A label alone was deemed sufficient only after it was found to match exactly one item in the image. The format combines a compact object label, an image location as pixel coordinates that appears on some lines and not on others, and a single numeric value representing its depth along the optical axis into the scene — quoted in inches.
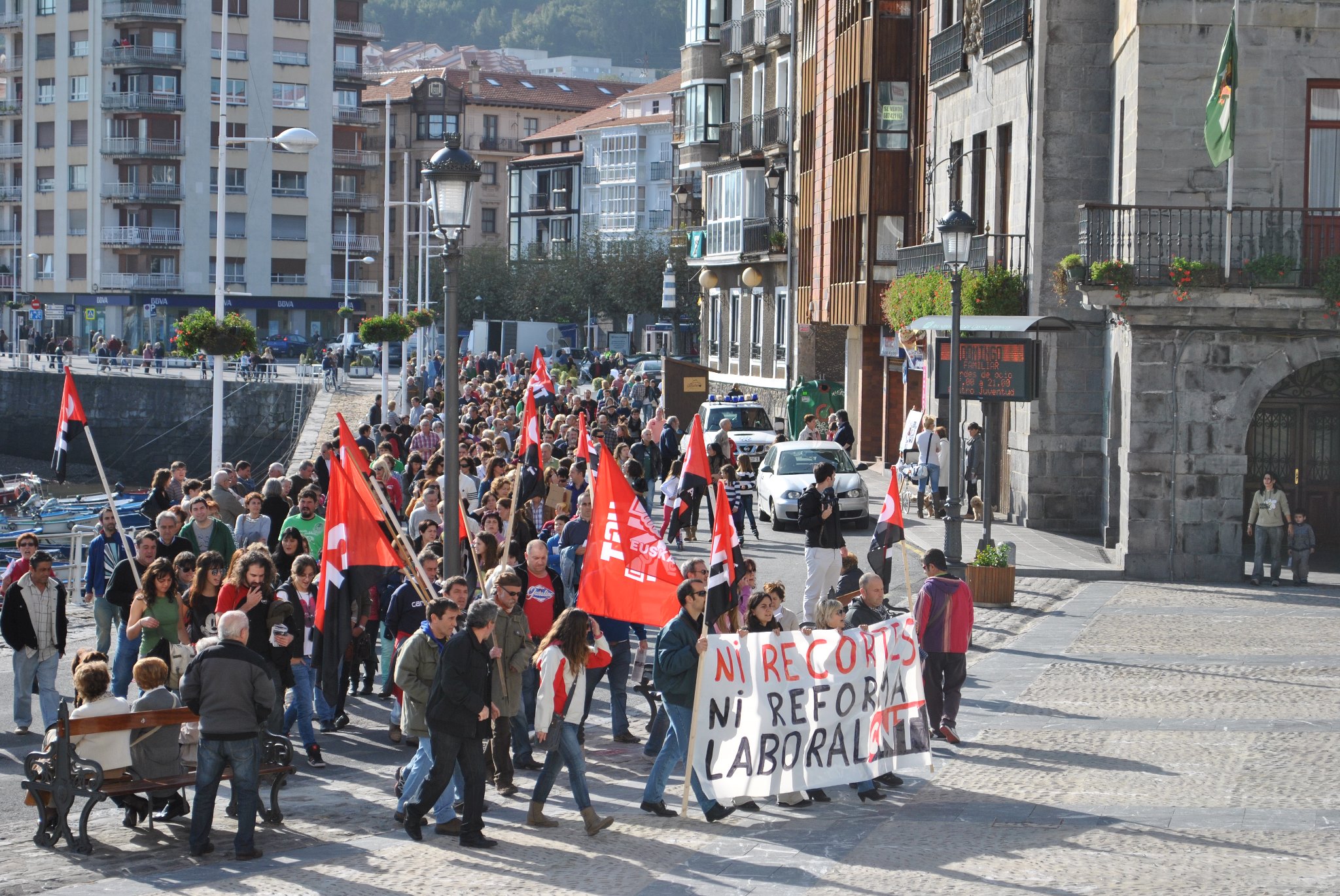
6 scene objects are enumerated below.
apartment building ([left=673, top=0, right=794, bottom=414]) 2127.2
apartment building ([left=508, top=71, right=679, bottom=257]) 4431.6
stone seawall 2642.7
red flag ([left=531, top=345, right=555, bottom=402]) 1189.7
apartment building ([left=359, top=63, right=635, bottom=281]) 4766.2
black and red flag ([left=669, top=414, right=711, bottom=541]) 735.1
